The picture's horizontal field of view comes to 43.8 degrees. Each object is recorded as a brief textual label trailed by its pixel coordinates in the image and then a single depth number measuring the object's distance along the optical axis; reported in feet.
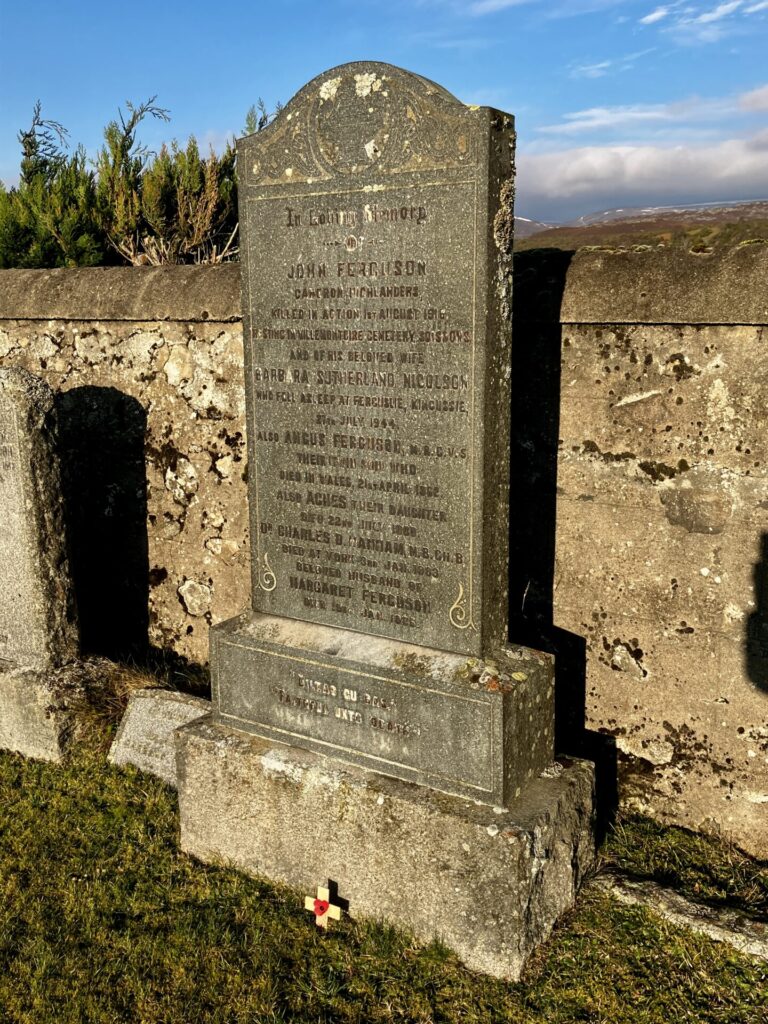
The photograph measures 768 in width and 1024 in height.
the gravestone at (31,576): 15.38
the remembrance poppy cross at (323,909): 11.50
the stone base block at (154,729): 15.01
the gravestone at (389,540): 10.50
